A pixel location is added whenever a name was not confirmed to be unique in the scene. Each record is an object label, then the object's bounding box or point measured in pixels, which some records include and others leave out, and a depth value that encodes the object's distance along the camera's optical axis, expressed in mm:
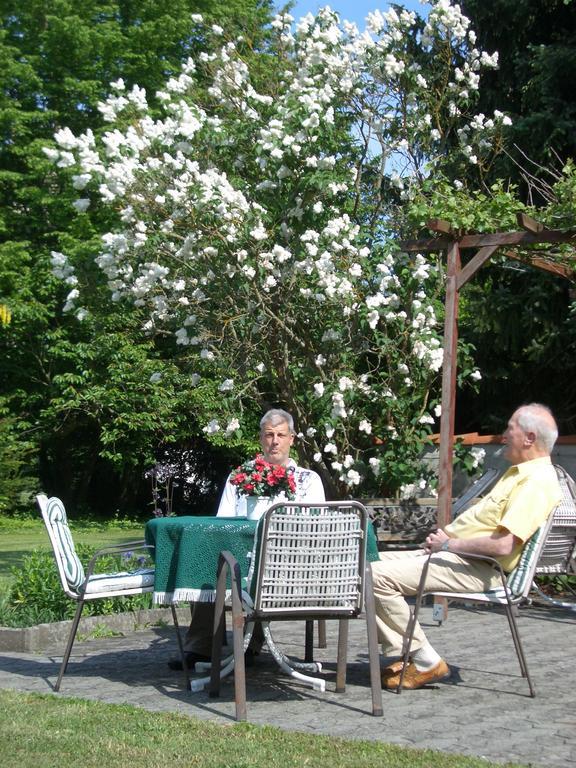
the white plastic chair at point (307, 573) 5340
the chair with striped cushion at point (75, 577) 6047
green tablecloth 5820
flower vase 6133
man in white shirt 6535
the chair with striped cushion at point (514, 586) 5828
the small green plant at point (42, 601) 7809
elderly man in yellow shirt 5859
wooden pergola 8953
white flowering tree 10867
